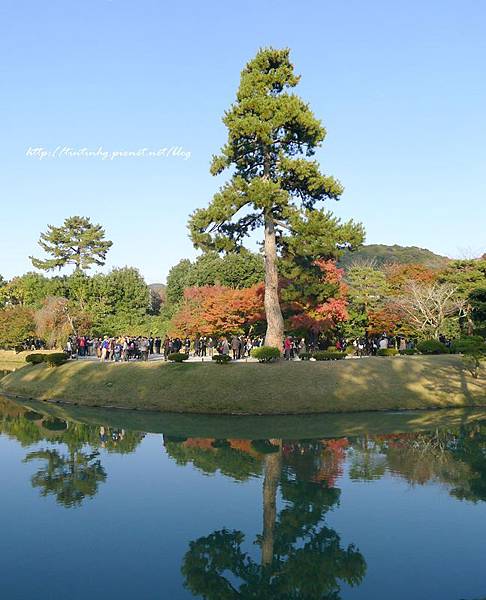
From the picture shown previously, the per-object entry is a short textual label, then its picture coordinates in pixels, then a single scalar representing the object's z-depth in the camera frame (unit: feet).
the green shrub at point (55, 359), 124.88
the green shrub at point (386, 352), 129.70
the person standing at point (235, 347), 124.26
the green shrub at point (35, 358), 130.21
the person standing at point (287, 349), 122.01
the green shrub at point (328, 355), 116.26
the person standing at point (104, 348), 128.57
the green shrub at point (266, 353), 104.63
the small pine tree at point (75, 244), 285.64
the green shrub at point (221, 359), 104.32
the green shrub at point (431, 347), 128.03
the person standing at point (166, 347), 132.67
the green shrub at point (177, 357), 110.21
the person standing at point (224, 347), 126.21
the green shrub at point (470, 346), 102.73
